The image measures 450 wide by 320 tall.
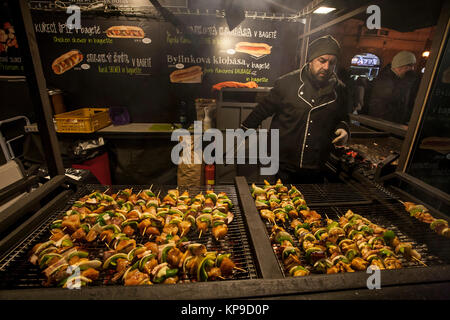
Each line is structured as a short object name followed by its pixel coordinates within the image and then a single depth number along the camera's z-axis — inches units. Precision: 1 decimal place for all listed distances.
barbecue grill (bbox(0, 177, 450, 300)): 45.1
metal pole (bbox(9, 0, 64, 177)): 70.2
